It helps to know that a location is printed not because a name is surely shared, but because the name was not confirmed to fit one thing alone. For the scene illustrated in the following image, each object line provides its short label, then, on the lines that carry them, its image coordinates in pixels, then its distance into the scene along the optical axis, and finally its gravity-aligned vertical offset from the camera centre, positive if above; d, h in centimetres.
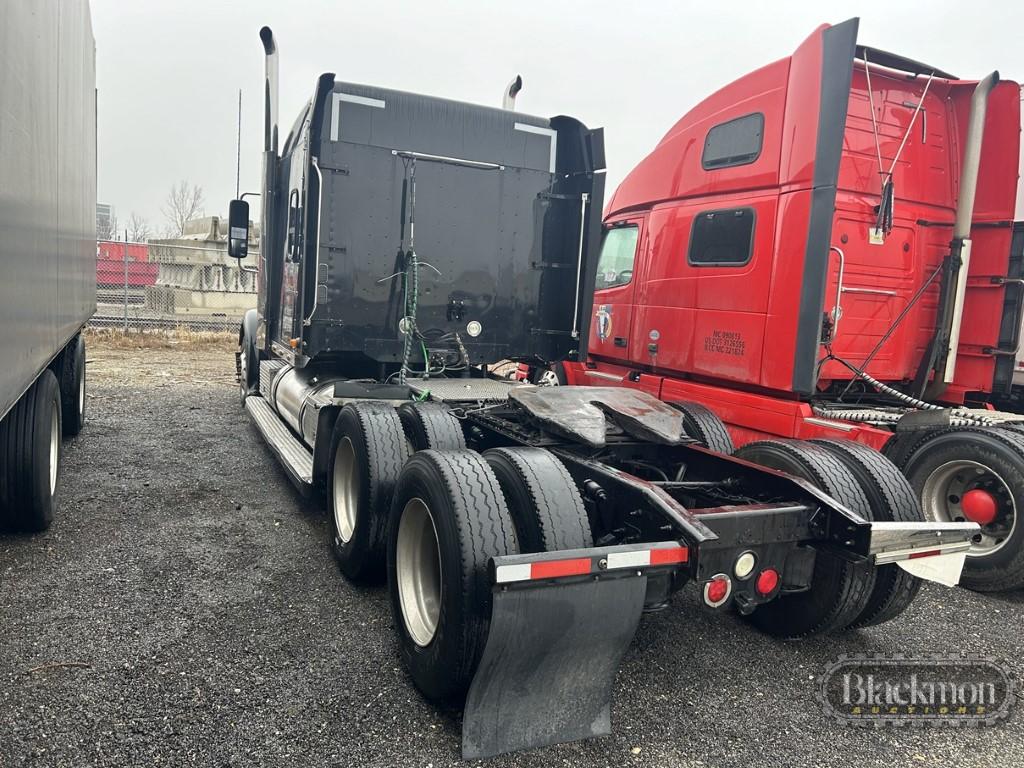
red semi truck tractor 523 +56
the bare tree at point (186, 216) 5131 +482
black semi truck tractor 268 -75
